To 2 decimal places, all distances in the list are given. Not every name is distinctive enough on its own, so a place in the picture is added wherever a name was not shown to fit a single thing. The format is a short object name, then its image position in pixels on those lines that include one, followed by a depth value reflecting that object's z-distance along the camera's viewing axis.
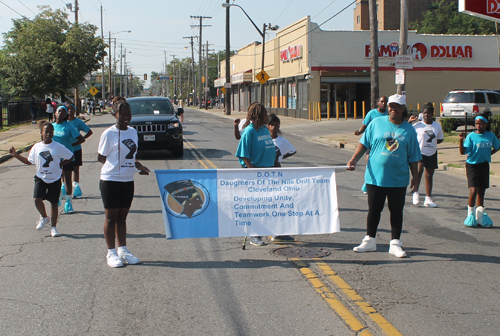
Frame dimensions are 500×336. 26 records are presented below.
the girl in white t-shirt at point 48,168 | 7.25
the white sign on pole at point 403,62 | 18.38
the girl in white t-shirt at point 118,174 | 5.76
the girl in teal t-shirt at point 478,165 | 7.91
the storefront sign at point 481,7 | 15.22
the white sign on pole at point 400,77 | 18.61
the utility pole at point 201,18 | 74.88
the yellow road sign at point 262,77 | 37.90
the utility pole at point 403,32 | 18.64
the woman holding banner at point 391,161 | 6.04
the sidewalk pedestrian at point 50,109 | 32.16
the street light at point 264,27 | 38.34
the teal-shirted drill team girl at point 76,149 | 9.30
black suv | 15.62
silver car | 25.22
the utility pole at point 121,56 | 124.91
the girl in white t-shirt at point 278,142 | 7.22
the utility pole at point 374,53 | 20.59
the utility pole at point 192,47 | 89.20
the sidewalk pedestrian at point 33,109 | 35.08
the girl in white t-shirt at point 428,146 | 9.43
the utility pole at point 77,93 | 45.70
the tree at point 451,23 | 67.62
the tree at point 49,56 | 33.06
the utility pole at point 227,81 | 50.41
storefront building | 38.56
